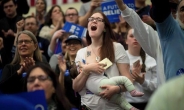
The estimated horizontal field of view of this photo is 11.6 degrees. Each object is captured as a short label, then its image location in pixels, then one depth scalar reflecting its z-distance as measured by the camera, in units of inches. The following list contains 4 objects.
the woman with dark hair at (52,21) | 607.6
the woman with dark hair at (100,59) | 375.9
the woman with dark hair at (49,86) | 293.0
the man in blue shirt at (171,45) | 293.8
